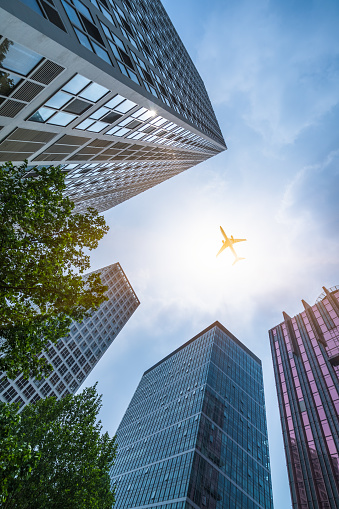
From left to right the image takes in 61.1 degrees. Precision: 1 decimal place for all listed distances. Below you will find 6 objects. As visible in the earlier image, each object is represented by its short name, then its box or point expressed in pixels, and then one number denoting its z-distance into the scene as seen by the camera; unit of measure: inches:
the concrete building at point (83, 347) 2422.5
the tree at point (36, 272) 450.0
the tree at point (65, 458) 675.4
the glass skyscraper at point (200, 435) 2262.6
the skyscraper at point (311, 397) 1621.6
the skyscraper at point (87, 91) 427.8
